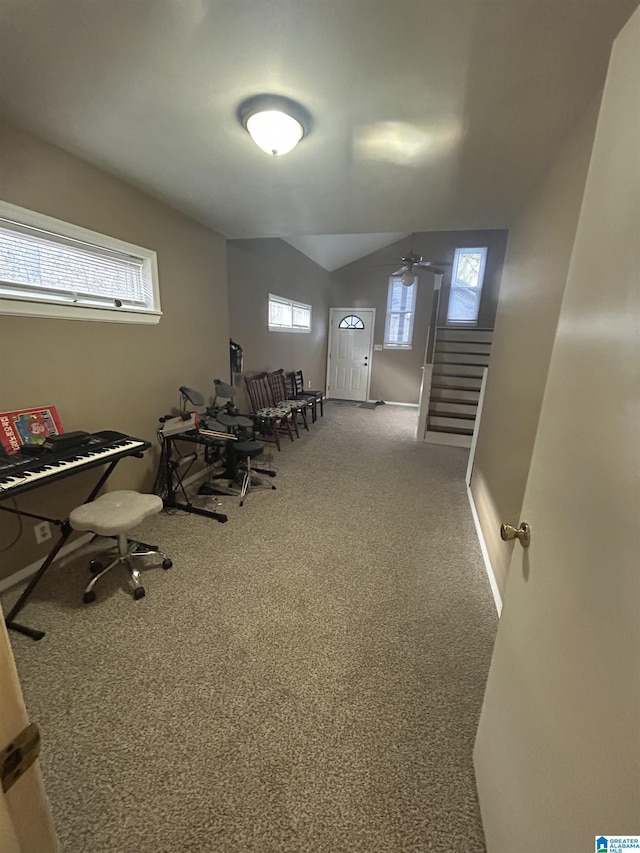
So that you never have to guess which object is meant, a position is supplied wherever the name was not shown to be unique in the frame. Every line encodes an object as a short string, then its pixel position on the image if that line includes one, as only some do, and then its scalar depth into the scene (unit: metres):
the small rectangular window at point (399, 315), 7.18
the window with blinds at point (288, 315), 5.19
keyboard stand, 1.64
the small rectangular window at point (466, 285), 7.09
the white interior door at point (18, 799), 0.45
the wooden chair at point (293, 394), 5.68
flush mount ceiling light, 1.51
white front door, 7.59
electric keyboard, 1.54
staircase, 5.03
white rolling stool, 1.80
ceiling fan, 5.00
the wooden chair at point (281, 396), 5.05
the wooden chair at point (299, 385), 5.88
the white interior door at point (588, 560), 0.50
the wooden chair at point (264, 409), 4.40
